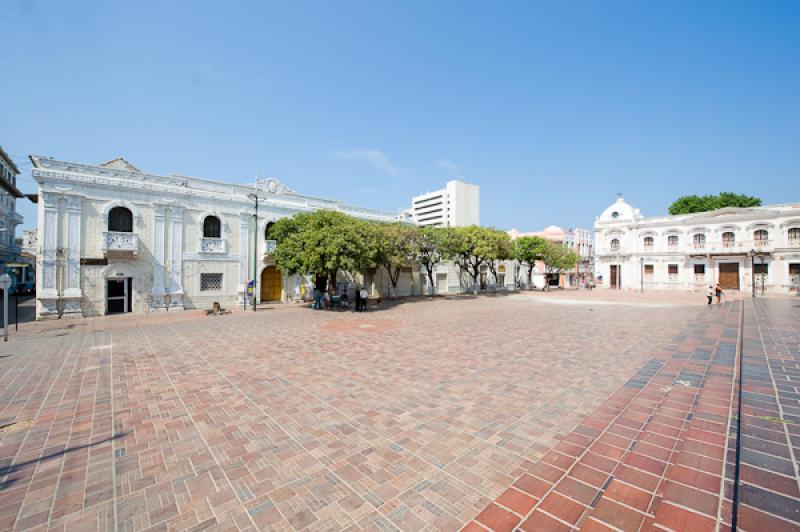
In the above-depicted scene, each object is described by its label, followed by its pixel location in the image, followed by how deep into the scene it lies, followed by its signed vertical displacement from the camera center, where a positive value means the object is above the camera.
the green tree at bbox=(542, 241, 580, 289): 36.22 +1.27
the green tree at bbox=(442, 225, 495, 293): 24.44 +2.06
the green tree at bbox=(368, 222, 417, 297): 19.23 +1.69
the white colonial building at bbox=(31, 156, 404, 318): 15.36 +1.60
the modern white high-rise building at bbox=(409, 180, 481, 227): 92.38 +18.72
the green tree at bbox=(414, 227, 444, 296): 23.67 +1.85
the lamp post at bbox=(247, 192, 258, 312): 19.61 +2.13
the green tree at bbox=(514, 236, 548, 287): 34.91 +2.20
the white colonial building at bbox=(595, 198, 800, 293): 31.11 +2.11
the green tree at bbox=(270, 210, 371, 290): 16.25 +1.25
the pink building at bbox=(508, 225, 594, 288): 50.53 +3.53
